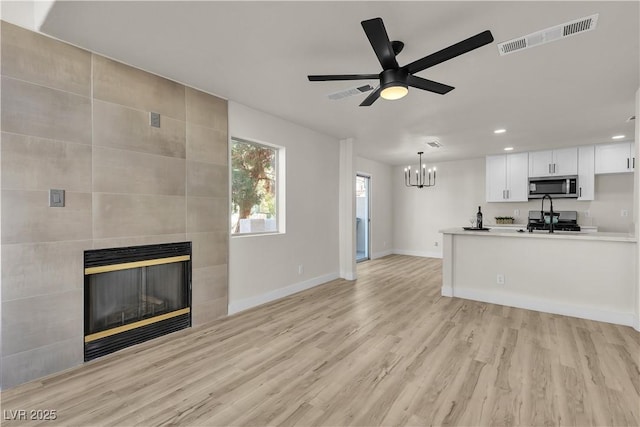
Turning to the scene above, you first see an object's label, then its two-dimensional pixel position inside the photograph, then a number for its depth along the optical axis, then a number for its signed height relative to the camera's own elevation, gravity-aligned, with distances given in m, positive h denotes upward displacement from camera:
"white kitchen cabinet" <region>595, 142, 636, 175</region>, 5.58 +1.04
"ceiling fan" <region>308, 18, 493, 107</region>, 1.76 +1.02
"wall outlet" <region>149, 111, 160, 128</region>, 2.91 +0.92
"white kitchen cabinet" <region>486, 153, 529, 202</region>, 6.56 +0.79
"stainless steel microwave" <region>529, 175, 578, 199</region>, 6.00 +0.53
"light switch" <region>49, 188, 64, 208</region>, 2.31 +0.11
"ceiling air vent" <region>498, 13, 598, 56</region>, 2.06 +1.31
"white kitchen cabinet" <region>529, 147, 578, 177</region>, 6.05 +1.04
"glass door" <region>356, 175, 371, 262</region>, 7.63 -0.23
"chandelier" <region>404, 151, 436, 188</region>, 7.99 +0.94
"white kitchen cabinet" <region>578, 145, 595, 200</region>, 5.88 +0.79
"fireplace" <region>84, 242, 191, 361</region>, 2.58 -0.79
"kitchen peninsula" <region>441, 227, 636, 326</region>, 3.42 -0.77
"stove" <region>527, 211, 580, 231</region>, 5.94 -0.19
